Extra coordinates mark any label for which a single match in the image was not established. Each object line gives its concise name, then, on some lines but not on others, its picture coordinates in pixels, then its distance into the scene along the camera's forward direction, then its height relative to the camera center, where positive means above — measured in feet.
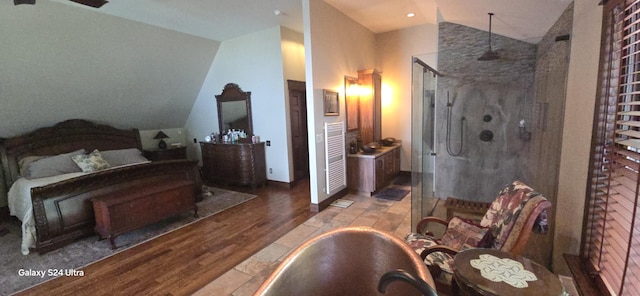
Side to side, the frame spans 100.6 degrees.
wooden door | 17.07 -0.83
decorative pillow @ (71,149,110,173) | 14.01 -1.99
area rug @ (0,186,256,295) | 8.30 -4.64
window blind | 3.95 -1.01
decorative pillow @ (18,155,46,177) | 13.10 -1.77
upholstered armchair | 5.67 -3.01
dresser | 16.78 -2.88
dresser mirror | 17.87 +0.65
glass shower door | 9.98 -1.18
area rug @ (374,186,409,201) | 14.56 -4.61
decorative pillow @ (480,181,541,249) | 5.96 -2.48
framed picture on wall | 13.15 +0.59
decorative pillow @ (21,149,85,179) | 12.88 -2.01
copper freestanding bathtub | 4.17 -2.45
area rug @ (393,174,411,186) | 17.37 -4.60
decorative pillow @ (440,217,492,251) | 6.50 -3.21
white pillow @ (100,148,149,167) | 15.75 -2.01
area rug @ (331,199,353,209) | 13.45 -4.60
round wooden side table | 4.17 -2.84
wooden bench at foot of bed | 10.02 -3.40
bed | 9.88 -2.35
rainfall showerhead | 11.21 +2.20
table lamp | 20.04 -1.16
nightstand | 19.02 -2.30
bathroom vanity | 14.61 -3.24
